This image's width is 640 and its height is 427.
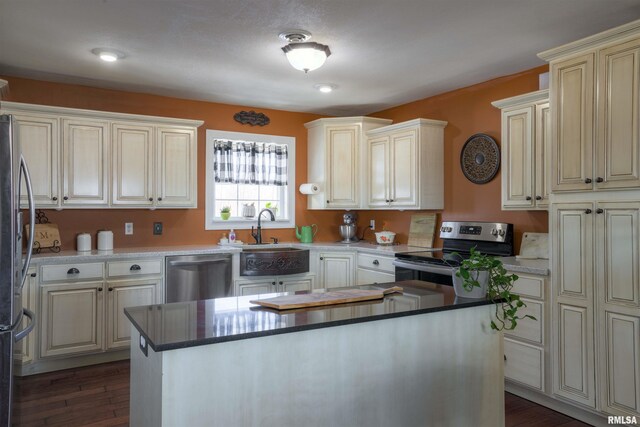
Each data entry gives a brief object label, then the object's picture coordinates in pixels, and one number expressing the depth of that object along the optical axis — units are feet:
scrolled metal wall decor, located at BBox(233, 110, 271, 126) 16.67
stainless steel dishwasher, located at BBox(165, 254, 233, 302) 13.47
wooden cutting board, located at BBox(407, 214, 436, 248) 15.28
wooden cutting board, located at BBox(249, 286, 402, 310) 6.29
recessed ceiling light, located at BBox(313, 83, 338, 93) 14.20
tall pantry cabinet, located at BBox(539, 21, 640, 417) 8.45
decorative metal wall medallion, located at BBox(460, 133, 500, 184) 13.28
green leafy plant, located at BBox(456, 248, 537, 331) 6.70
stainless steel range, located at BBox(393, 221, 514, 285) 12.03
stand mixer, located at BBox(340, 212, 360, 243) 17.79
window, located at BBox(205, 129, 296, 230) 16.25
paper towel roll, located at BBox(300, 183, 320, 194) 17.03
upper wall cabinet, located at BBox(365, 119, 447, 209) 14.67
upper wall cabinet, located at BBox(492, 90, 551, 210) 10.87
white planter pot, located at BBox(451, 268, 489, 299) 6.79
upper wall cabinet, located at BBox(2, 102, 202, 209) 12.51
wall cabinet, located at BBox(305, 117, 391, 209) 16.67
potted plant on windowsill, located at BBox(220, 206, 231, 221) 16.29
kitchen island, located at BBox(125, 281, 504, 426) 4.90
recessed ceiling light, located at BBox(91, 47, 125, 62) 11.12
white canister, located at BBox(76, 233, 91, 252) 13.46
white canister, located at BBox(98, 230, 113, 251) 13.76
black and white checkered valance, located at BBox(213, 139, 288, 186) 16.44
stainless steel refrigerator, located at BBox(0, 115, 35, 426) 6.35
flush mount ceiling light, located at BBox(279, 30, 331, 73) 10.48
